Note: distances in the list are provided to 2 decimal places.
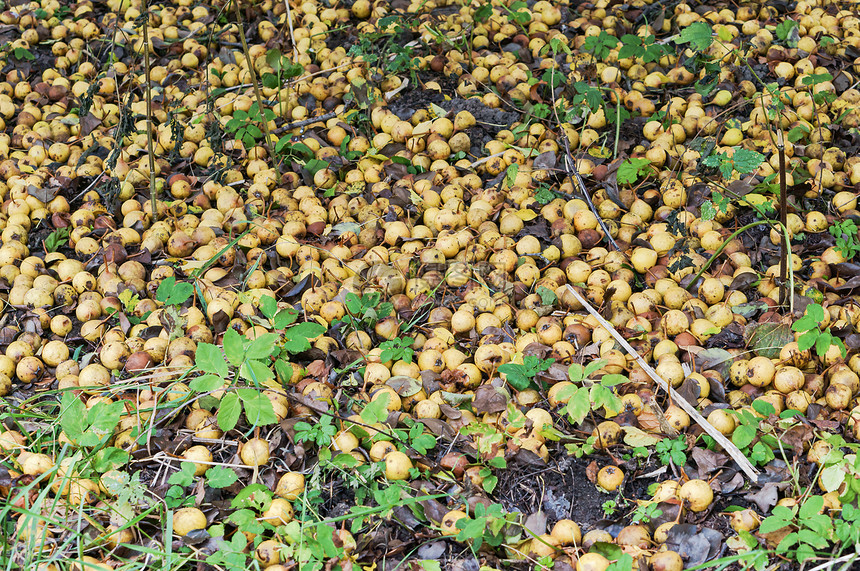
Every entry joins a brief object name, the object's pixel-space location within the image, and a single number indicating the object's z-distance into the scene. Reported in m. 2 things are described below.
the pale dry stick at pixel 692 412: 2.12
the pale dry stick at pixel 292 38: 4.04
